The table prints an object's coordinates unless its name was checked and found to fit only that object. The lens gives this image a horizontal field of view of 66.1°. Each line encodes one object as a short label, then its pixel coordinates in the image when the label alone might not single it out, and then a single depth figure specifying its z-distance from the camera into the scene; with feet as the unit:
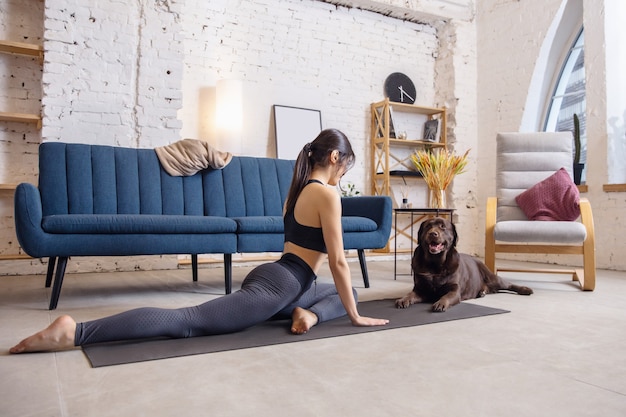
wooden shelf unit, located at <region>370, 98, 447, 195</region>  17.94
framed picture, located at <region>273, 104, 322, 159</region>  16.61
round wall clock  19.16
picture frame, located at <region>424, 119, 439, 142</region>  19.33
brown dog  8.05
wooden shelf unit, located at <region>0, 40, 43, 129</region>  12.30
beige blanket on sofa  11.23
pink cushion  11.46
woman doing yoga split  5.12
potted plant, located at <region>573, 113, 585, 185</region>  15.57
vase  19.63
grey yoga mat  5.09
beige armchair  10.97
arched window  17.37
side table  12.34
